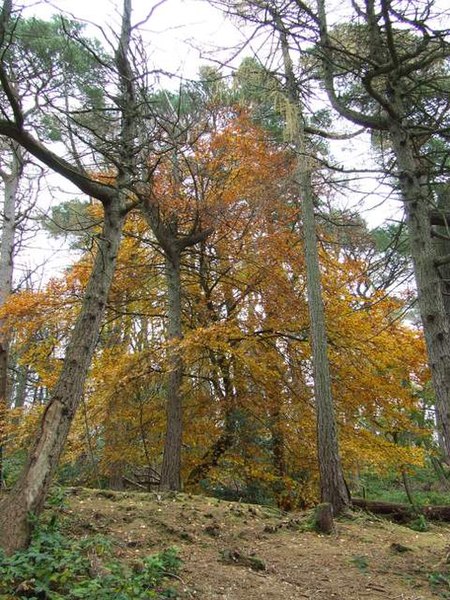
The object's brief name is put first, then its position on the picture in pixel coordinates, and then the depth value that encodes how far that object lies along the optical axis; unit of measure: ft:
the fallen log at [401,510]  22.54
